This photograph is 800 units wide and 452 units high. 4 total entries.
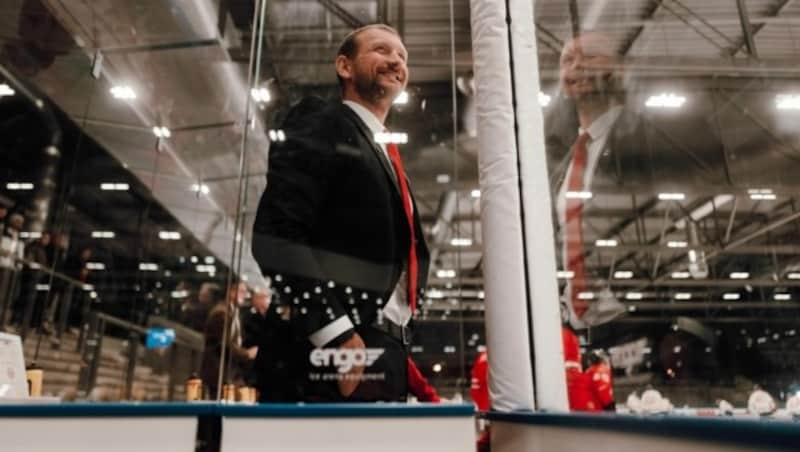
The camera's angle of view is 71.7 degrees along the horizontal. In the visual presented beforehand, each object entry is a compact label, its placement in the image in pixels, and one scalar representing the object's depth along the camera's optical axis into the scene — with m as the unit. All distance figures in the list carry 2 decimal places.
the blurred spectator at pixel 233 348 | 1.65
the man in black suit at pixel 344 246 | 1.58
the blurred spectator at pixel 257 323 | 1.66
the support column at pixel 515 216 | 1.65
